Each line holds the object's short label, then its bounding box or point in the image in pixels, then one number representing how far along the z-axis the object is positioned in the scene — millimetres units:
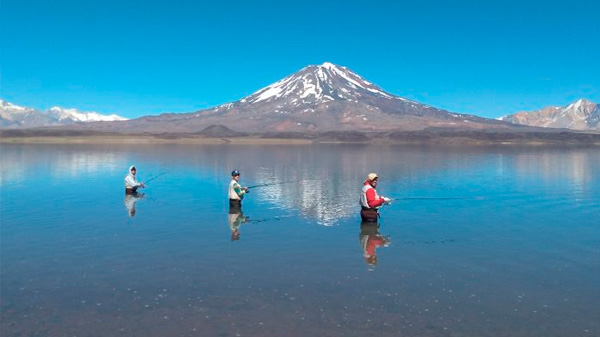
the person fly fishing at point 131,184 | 22812
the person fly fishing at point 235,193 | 18545
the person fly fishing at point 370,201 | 15703
